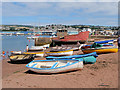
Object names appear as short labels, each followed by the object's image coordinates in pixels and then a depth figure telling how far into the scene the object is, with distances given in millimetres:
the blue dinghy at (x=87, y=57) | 10874
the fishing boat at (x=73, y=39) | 26969
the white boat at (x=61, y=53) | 16323
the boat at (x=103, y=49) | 14657
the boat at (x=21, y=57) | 14119
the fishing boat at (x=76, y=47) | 21424
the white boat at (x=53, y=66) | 9269
